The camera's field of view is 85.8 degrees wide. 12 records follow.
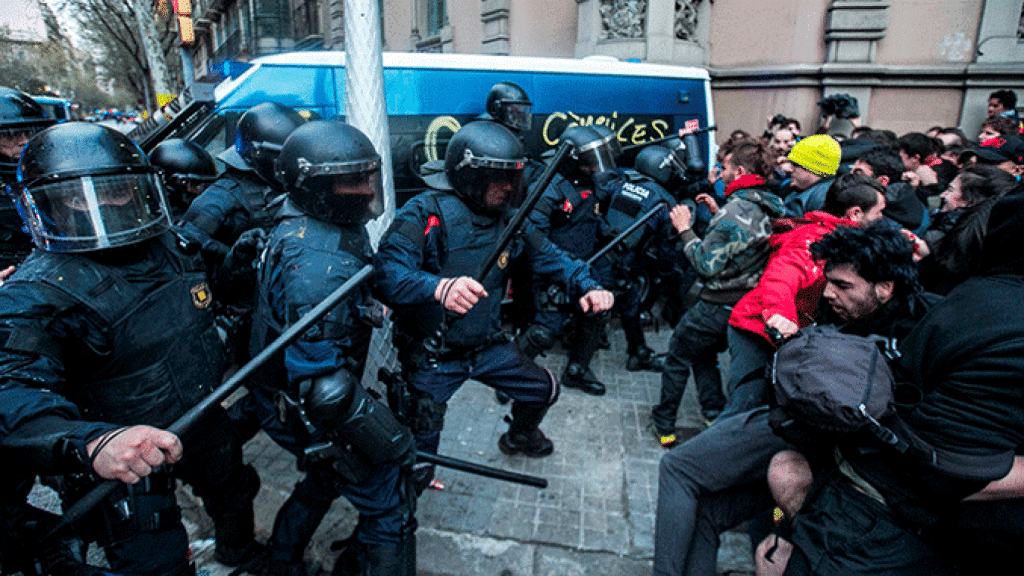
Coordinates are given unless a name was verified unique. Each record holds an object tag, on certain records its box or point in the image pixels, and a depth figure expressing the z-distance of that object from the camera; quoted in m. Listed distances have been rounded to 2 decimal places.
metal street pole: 3.00
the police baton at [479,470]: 2.80
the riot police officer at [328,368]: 2.04
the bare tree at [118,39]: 22.01
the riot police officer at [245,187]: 3.55
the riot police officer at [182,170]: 4.08
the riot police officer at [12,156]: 3.54
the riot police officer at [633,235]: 4.64
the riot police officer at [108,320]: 1.65
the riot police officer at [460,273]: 2.73
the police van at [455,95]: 4.69
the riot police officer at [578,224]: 4.19
